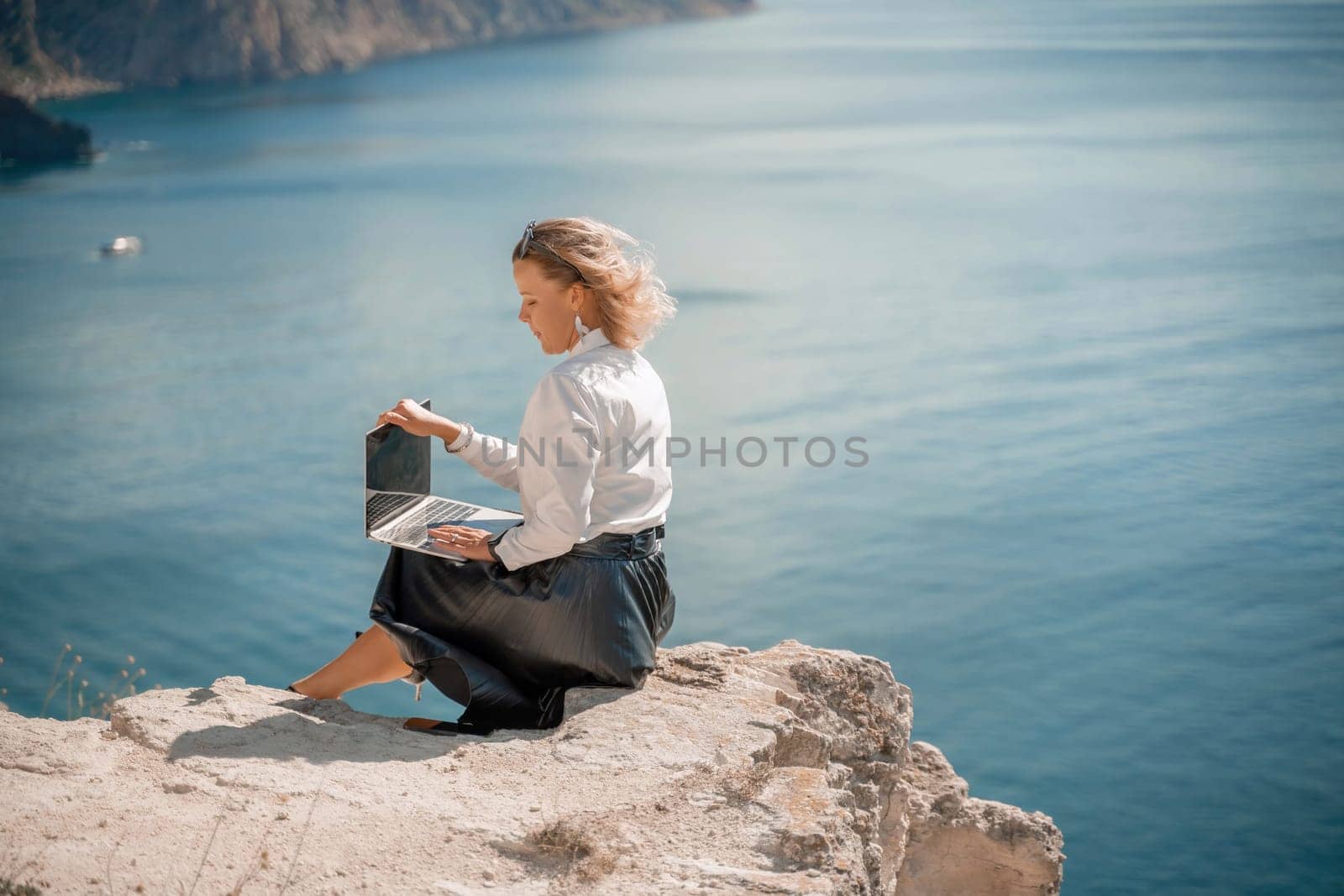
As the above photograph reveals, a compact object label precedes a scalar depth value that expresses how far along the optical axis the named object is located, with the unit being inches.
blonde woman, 152.0
